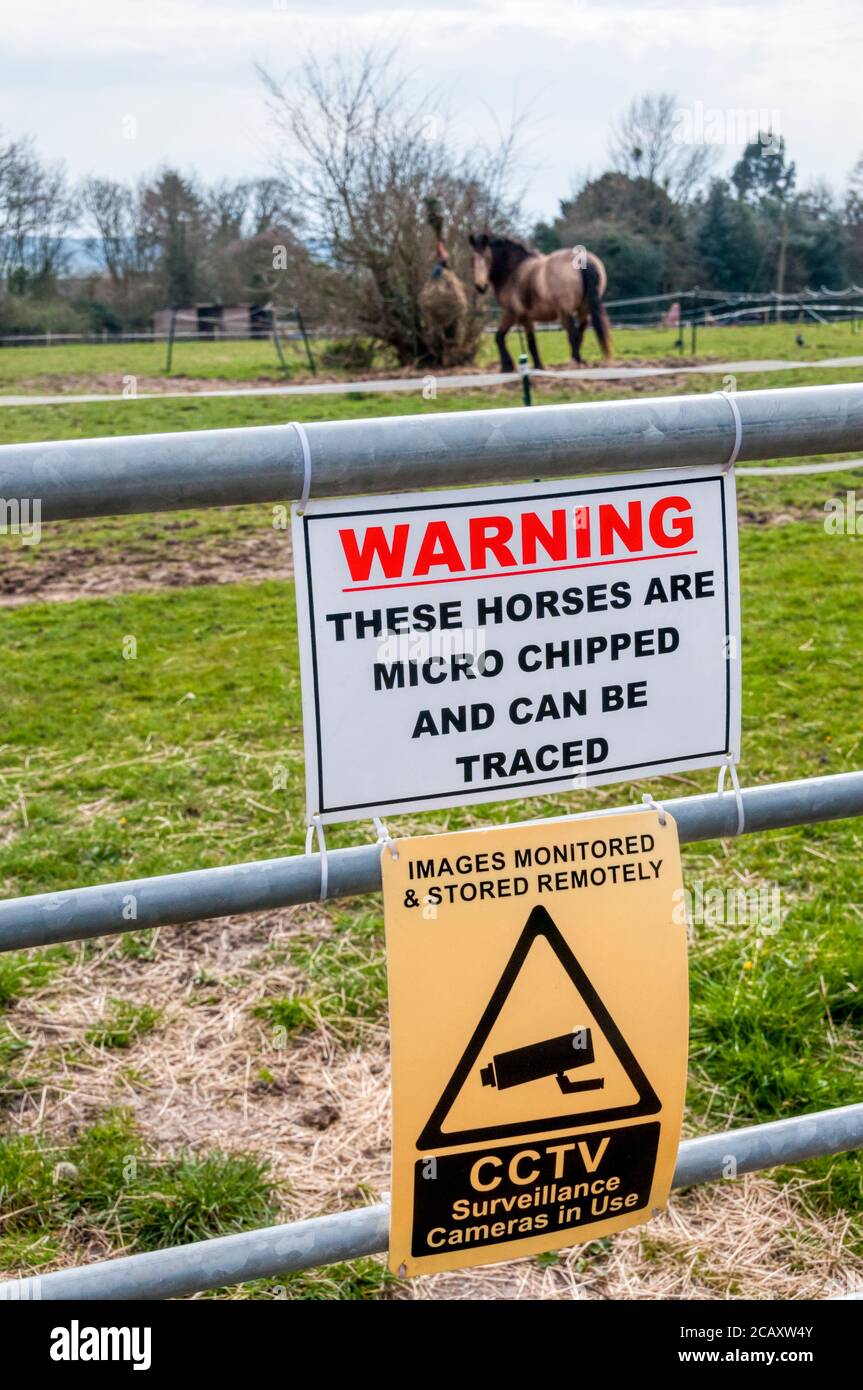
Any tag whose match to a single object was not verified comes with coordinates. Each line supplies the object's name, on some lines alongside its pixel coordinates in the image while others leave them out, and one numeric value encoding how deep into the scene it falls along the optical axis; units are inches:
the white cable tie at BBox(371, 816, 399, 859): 55.3
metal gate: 48.5
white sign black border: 52.1
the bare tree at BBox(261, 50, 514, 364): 816.3
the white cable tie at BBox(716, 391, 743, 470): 56.2
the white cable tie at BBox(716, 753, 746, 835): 59.7
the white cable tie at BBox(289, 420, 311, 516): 49.8
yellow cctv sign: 56.2
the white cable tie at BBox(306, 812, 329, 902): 53.9
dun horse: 706.2
